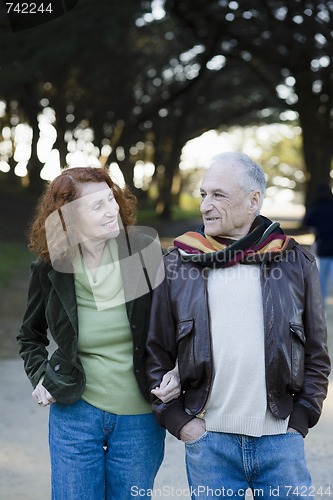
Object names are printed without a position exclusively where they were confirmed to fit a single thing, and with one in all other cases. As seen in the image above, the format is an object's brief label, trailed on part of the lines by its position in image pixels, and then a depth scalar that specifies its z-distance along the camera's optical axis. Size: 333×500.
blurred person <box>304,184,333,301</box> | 10.05
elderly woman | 2.87
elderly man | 2.66
